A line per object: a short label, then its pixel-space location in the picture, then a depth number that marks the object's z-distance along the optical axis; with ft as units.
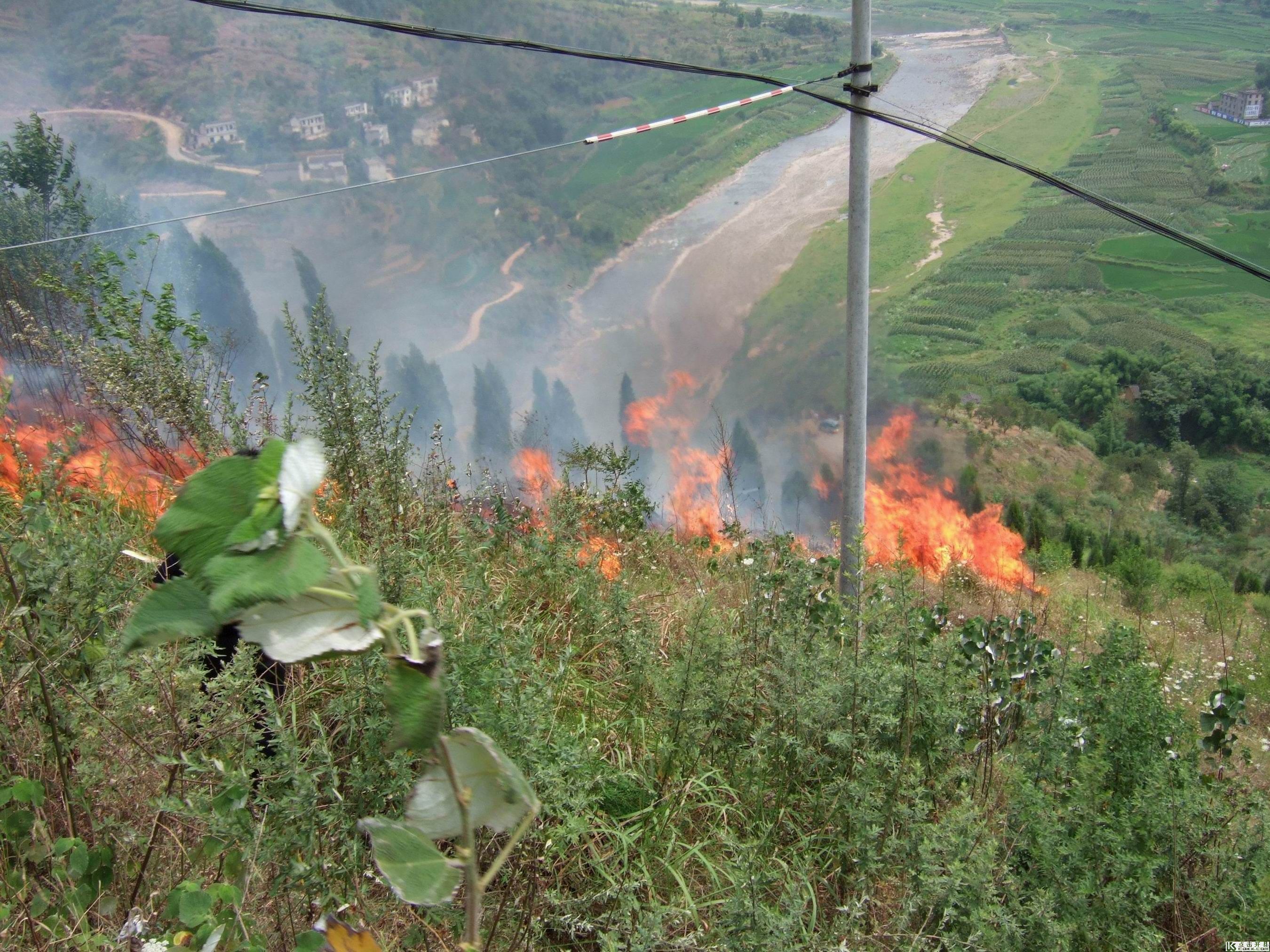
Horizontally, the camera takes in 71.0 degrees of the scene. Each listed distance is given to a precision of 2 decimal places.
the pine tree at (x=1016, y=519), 62.13
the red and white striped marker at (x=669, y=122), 20.89
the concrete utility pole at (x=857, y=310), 17.29
